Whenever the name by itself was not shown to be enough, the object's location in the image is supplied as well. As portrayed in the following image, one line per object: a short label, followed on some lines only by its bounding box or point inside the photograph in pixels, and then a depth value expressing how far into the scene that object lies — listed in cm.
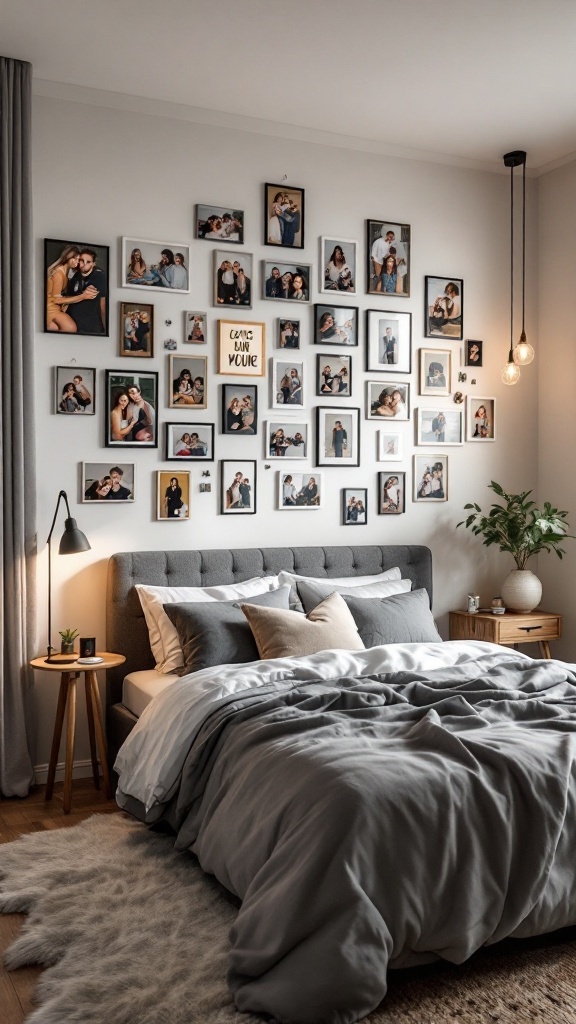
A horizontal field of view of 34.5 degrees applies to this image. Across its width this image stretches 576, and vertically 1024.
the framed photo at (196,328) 479
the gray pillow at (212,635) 410
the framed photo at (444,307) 546
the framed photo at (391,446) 535
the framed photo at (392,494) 536
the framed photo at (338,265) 514
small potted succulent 431
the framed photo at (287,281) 500
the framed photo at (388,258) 527
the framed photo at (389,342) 530
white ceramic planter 531
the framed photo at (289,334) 503
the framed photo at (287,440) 501
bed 237
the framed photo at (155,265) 464
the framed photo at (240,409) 489
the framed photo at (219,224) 481
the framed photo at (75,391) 448
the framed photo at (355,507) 525
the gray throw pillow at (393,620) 446
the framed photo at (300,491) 506
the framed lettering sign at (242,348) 488
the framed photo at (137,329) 463
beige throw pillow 407
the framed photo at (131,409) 461
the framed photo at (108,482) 456
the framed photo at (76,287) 446
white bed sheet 410
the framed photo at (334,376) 515
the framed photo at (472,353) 558
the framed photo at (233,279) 486
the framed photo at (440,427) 546
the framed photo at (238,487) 490
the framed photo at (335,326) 512
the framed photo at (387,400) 531
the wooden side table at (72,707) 410
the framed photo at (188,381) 476
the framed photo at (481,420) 562
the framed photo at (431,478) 547
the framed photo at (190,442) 476
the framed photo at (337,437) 515
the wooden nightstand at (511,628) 517
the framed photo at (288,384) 502
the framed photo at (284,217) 498
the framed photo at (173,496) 473
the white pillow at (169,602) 430
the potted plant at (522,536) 529
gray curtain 426
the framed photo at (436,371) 546
